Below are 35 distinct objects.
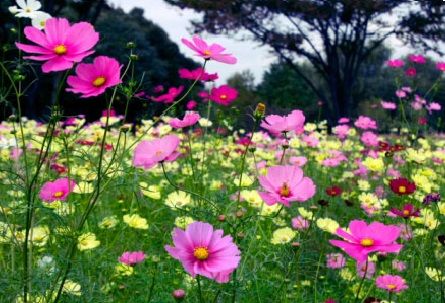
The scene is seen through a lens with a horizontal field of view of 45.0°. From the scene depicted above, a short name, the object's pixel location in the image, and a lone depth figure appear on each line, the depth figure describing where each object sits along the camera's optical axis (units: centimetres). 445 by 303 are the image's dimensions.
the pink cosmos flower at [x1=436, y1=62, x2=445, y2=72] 358
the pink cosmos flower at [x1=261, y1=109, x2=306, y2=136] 123
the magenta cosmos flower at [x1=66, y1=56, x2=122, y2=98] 97
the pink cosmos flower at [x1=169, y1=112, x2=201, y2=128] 131
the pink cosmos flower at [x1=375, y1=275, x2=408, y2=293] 144
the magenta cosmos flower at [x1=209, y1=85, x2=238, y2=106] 210
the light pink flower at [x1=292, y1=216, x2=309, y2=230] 210
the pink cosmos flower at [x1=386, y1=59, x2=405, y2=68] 394
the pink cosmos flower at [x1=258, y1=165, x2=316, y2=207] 103
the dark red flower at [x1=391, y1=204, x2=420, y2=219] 165
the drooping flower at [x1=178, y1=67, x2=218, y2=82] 169
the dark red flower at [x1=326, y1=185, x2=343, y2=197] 223
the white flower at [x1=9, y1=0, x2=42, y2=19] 125
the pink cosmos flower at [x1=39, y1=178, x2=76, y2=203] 137
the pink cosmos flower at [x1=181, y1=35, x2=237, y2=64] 111
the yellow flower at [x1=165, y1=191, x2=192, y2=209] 198
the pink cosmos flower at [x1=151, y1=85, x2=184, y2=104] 233
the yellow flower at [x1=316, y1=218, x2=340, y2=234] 198
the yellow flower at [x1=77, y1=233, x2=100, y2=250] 159
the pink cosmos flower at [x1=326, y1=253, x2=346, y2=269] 201
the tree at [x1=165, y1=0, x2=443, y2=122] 1275
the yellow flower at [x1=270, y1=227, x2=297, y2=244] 176
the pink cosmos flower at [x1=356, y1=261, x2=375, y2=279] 178
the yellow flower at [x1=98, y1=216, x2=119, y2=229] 186
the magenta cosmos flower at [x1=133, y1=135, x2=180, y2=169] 118
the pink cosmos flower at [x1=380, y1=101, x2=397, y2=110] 445
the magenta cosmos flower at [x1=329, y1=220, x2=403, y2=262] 93
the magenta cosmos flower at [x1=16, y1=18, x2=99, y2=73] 91
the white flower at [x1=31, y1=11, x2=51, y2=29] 118
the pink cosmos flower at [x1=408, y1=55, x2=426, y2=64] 363
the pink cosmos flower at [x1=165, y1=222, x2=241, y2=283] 85
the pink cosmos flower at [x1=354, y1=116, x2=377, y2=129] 364
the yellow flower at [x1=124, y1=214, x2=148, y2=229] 185
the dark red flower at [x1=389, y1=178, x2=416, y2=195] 182
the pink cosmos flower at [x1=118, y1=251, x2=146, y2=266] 150
